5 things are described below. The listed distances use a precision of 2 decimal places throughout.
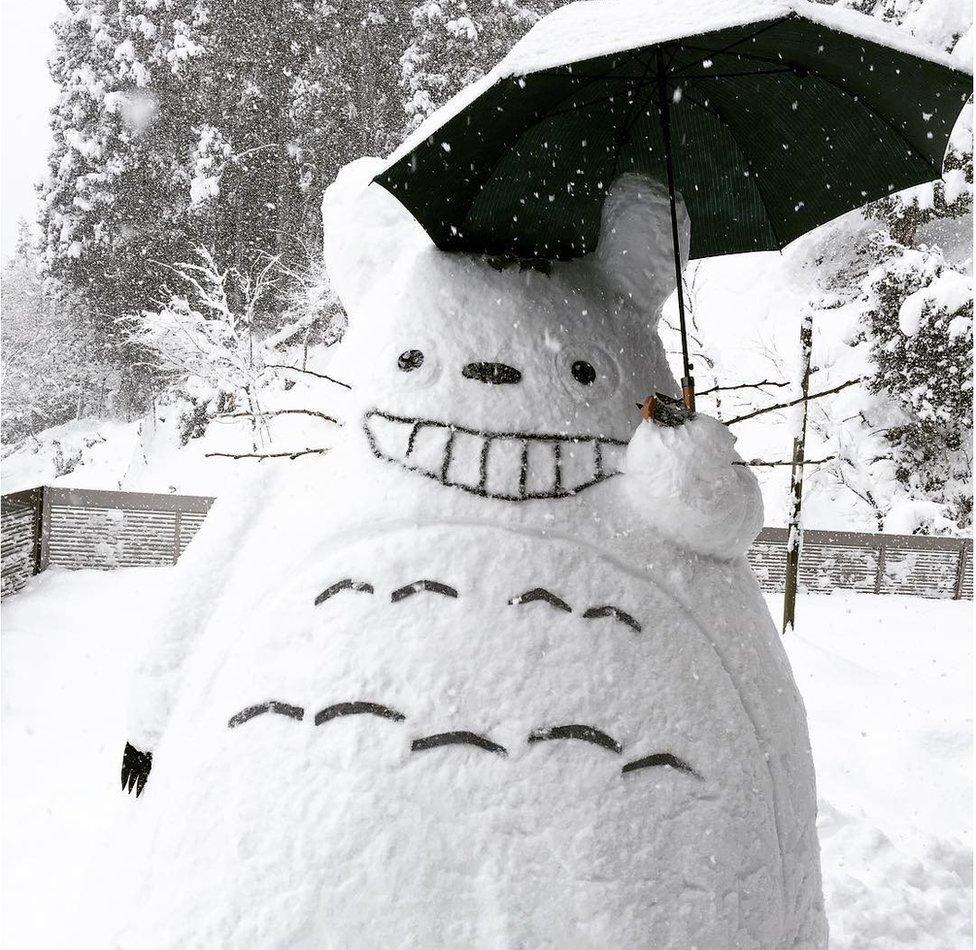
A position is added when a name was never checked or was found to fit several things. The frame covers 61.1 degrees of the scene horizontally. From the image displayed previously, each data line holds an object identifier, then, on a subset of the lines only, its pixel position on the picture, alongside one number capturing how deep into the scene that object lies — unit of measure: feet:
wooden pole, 24.71
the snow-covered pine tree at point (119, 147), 58.08
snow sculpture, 5.00
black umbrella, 5.08
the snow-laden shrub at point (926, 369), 37.65
